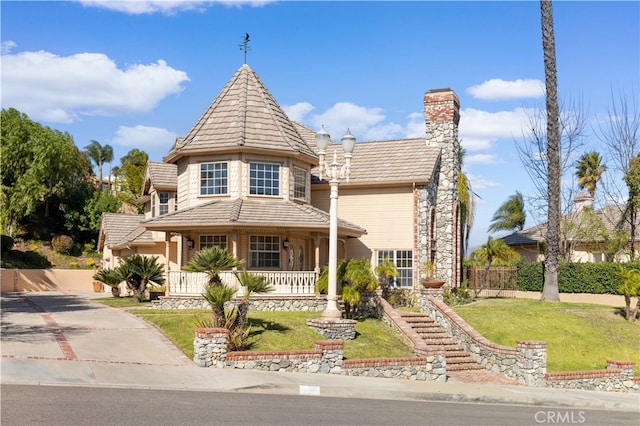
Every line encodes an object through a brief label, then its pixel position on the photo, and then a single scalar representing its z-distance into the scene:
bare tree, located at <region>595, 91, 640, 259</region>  39.44
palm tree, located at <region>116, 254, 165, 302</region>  28.75
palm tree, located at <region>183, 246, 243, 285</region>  20.84
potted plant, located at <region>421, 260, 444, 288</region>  27.45
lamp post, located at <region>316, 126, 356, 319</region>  20.69
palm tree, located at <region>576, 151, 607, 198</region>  60.78
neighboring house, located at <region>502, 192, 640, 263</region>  42.41
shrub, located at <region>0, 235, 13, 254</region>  48.46
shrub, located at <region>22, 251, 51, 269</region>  49.90
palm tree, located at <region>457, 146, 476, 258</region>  47.51
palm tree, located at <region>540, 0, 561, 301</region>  32.67
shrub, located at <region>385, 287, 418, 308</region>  30.60
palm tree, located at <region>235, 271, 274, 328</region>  19.73
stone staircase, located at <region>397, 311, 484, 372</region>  22.47
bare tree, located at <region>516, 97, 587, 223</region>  39.44
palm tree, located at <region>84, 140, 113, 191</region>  102.94
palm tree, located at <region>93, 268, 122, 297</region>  29.02
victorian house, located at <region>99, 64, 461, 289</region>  27.98
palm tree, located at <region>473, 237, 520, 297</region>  33.72
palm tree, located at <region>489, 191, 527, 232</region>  64.81
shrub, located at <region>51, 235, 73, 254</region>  58.75
